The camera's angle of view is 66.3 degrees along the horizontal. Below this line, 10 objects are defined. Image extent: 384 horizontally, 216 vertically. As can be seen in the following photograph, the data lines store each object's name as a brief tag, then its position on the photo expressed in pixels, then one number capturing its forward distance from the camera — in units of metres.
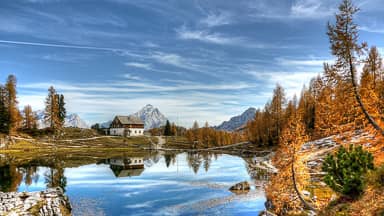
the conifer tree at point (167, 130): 194.51
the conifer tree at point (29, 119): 125.56
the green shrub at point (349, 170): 16.02
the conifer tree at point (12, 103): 100.00
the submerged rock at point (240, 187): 41.56
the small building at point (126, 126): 169.00
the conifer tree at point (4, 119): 99.31
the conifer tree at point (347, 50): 17.88
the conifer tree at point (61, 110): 125.80
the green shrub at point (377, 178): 15.69
